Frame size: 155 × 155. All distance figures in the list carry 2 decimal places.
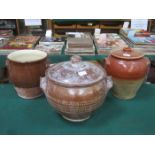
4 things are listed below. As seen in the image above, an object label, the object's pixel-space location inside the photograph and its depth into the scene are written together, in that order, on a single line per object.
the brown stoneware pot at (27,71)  0.74
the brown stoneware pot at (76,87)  0.61
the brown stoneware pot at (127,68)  0.74
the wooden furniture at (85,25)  2.84
